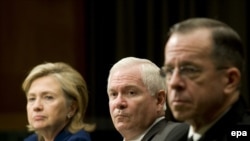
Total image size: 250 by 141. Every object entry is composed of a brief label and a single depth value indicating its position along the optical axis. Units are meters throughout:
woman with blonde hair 6.24
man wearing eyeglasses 5.22
